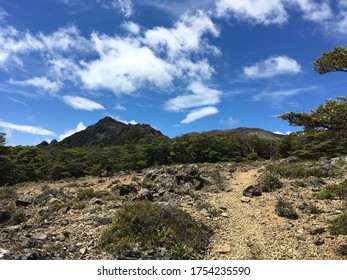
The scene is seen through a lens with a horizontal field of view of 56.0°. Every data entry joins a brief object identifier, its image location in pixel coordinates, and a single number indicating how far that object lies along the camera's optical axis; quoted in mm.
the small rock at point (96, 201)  17188
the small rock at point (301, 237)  11424
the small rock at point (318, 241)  10844
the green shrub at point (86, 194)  18922
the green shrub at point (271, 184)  19078
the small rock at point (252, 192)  18281
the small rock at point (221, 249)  10711
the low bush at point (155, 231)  10281
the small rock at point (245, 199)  17200
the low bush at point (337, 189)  10914
